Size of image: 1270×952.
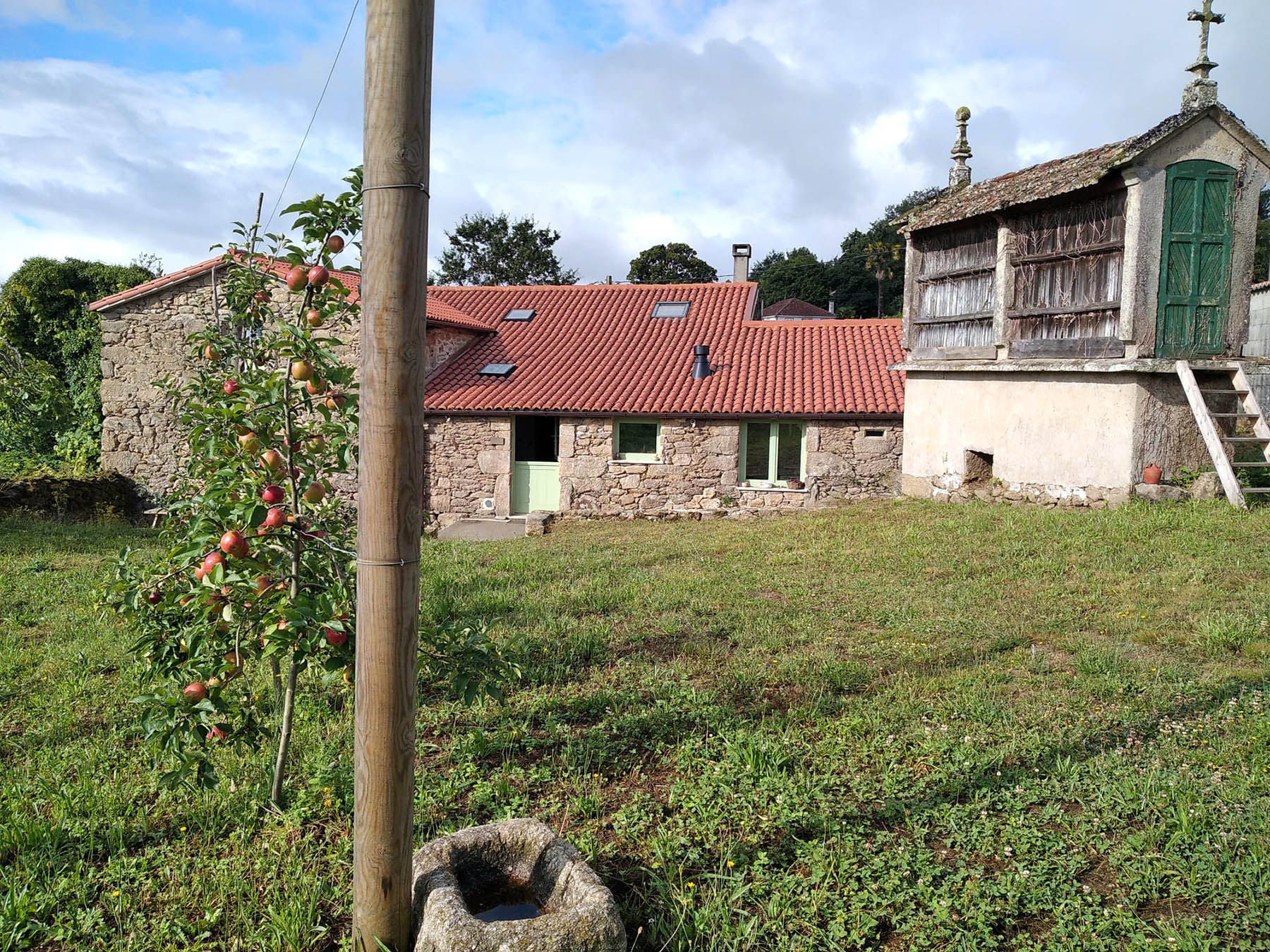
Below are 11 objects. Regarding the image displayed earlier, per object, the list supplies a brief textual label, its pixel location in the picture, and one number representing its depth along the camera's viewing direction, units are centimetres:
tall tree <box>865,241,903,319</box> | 4459
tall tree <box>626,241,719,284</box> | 4047
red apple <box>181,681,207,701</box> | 279
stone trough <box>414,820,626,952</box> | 221
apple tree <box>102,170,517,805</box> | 280
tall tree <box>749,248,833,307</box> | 4738
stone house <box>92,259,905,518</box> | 1420
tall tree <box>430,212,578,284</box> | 3909
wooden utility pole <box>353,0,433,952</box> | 220
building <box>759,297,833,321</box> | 3716
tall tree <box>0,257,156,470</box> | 2044
